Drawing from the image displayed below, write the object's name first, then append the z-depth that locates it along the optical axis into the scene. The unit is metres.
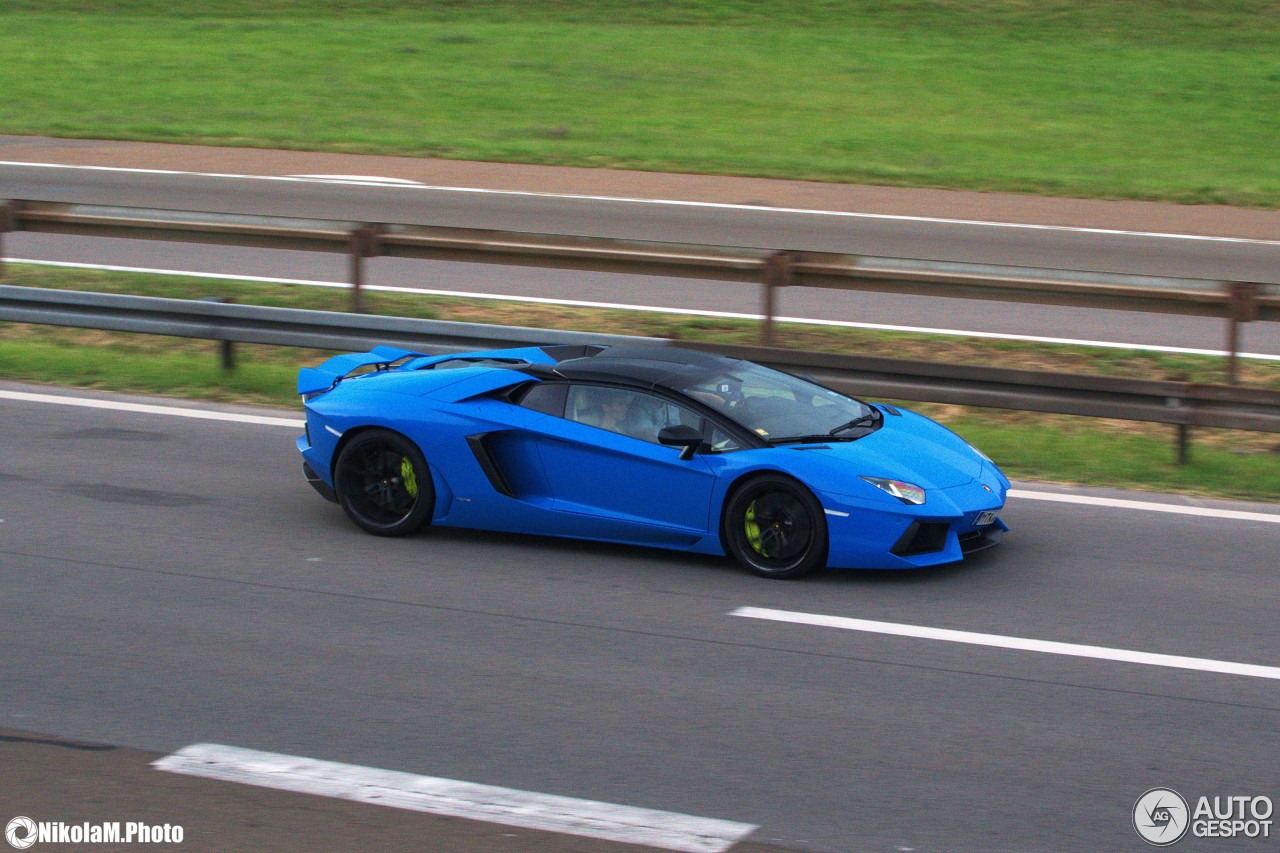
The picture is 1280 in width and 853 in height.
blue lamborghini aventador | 15.80
